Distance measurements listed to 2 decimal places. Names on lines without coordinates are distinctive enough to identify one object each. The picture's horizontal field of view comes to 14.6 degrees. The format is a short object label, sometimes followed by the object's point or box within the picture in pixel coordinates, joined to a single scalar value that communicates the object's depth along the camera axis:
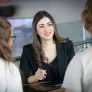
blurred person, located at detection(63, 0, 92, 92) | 1.96
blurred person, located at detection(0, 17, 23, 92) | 2.12
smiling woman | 2.86
